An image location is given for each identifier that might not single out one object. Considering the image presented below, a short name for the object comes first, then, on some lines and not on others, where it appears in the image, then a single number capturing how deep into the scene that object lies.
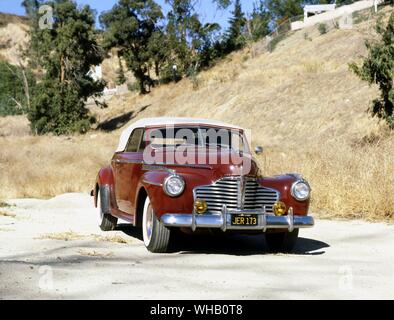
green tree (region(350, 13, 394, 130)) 21.81
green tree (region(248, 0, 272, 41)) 71.11
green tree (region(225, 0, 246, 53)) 65.81
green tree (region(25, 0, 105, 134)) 52.47
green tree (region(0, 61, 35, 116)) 75.38
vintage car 7.66
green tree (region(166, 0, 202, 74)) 61.00
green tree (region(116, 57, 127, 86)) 78.25
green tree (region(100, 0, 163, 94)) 61.09
